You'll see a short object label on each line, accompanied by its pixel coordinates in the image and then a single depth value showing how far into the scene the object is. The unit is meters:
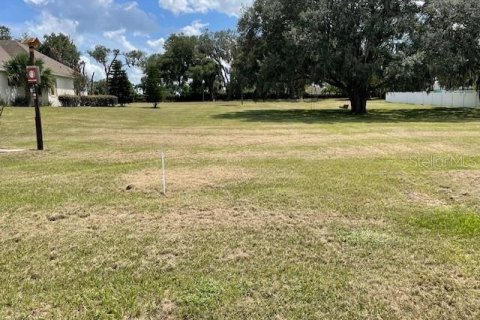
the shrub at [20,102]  34.66
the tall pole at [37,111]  11.19
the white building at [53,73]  34.05
